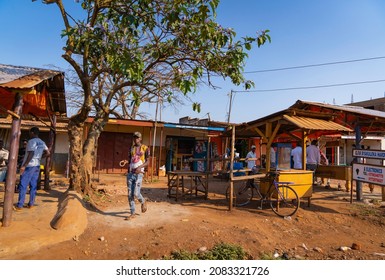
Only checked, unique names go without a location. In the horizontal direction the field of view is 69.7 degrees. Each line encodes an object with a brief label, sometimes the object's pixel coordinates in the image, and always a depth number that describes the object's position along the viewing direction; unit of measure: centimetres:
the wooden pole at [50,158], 814
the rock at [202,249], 444
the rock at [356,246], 506
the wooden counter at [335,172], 988
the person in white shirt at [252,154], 1072
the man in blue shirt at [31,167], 560
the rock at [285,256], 450
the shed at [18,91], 456
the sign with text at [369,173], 749
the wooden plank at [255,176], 739
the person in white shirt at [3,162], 812
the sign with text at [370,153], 738
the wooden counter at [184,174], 816
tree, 573
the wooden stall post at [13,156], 459
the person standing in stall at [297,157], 995
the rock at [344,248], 496
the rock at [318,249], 488
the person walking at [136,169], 577
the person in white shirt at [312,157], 1026
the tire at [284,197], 701
